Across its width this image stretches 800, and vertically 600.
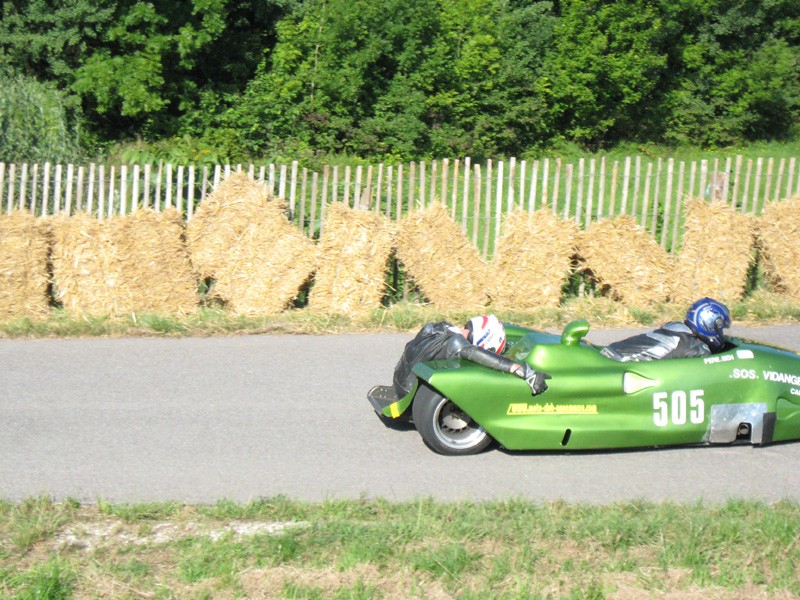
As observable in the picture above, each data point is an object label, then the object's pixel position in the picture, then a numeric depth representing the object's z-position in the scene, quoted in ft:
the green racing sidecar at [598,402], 26.13
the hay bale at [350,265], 41.22
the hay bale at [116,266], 40.01
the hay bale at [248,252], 41.11
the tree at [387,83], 74.84
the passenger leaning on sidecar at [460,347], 26.55
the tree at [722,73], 86.58
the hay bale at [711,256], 43.34
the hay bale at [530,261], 42.24
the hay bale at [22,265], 39.47
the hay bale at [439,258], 41.78
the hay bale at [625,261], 42.70
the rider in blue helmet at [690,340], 27.68
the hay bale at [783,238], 44.06
